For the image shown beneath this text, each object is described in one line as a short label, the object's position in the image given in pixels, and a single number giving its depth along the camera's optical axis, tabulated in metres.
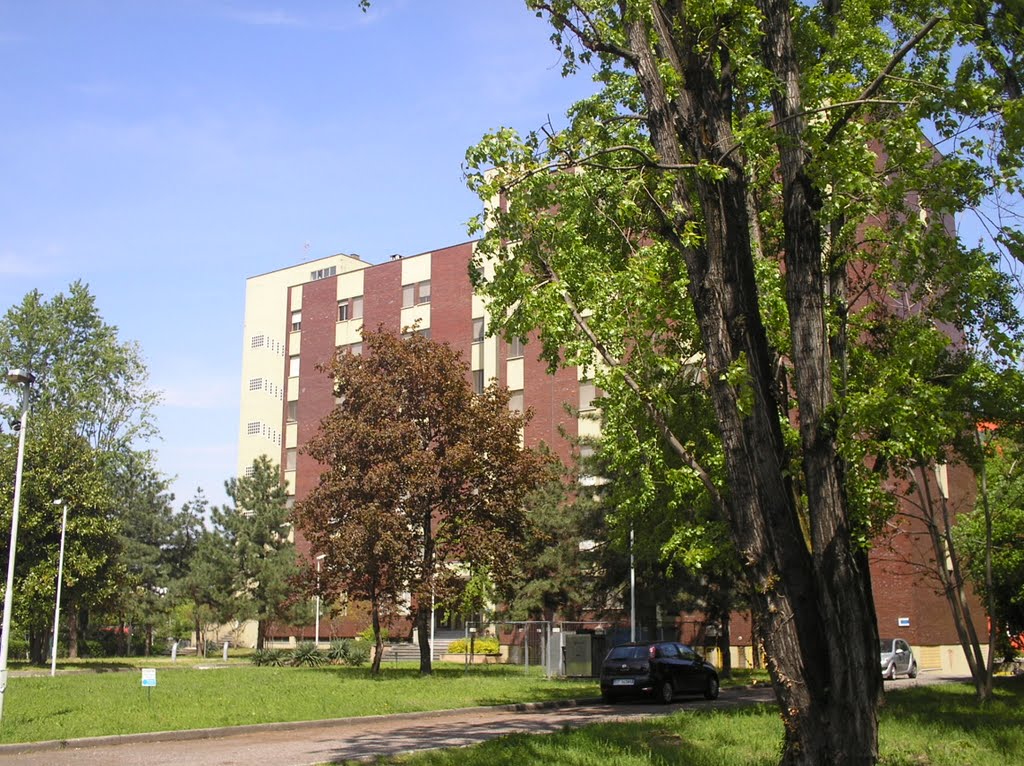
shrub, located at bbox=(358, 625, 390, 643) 49.74
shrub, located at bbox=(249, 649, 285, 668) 40.38
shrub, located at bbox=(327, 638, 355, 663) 41.00
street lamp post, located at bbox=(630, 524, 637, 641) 31.92
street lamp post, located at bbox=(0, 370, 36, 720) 16.77
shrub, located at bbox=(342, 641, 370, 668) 40.50
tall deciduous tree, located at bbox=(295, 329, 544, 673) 30.03
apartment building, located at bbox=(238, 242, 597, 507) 52.84
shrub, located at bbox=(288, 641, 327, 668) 39.53
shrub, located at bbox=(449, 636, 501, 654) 47.26
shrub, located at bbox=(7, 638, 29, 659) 52.62
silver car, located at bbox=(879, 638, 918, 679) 34.66
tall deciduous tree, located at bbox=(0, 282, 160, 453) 50.59
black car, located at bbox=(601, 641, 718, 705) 23.38
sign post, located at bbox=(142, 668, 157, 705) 17.81
